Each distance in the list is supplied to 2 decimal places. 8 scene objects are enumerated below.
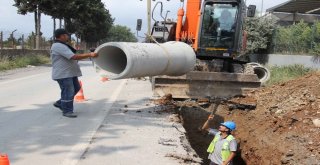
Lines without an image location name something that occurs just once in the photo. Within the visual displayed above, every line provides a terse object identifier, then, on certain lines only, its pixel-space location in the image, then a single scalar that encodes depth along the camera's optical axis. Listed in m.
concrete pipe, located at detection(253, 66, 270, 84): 15.77
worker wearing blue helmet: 6.29
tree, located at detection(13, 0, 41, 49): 34.28
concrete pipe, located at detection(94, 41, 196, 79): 7.58
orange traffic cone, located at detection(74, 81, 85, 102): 10.98
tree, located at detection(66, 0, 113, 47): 42.19
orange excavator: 11.26
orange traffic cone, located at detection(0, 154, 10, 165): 4.18
